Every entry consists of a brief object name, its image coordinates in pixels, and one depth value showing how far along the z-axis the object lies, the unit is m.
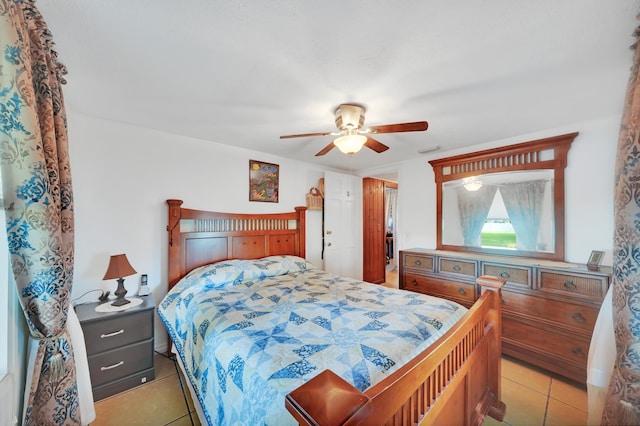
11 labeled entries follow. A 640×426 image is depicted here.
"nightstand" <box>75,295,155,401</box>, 1.88
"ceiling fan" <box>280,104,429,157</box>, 1.95
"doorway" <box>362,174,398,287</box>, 4.81
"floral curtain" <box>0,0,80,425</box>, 0.91
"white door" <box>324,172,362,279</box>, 4.01
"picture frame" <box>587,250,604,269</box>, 2.10
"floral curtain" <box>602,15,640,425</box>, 0.85
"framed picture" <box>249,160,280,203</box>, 3.32
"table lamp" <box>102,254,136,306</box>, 2.07
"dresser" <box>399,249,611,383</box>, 2.01
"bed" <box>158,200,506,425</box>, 0.83
